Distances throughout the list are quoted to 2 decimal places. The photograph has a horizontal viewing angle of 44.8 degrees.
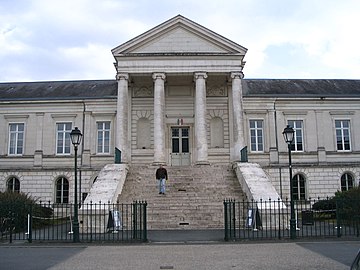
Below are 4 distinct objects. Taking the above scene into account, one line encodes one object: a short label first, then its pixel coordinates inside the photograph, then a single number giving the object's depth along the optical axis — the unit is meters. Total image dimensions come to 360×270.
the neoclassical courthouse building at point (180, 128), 29.31
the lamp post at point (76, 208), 14.41
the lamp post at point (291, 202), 14.58
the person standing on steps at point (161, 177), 20.48
